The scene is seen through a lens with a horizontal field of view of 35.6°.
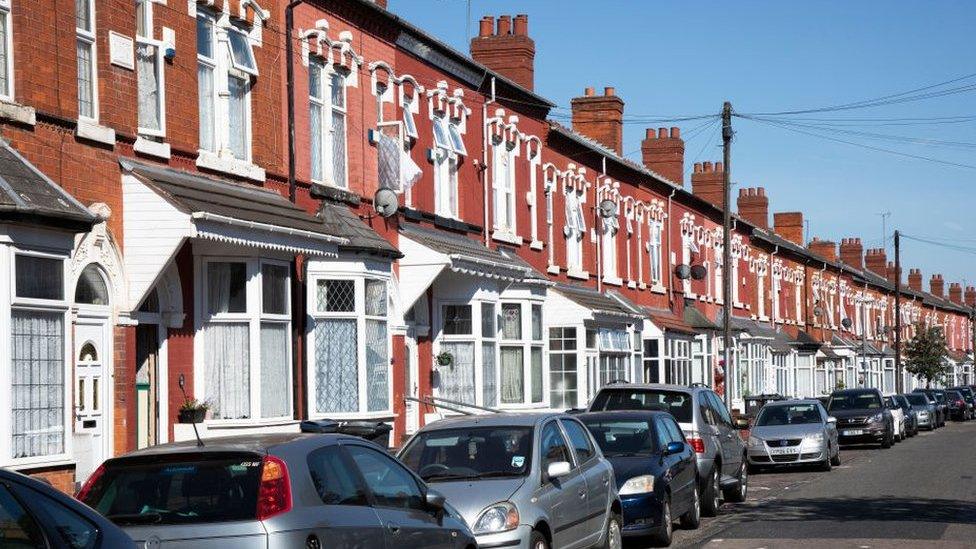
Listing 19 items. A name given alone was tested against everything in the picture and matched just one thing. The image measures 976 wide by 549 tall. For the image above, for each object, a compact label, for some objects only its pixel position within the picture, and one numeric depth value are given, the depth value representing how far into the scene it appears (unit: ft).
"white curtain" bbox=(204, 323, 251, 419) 64.23
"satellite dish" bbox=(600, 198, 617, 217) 130.31
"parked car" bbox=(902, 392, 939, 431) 183.62
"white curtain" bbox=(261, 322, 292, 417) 67.10
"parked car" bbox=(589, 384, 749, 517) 67.56
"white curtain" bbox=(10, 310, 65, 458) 48.34
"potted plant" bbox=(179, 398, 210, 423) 61.50
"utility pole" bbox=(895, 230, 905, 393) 251.80
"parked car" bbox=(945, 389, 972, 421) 230.27
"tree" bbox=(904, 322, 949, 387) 311.47
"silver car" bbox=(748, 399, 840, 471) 100.07
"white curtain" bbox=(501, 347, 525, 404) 98.94
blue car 54.80
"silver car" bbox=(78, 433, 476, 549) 27.91
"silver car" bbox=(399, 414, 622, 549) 40.52
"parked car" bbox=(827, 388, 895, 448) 131.54
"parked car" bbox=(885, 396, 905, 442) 144.66
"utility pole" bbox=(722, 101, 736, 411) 126.41
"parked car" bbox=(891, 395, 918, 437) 161.72
